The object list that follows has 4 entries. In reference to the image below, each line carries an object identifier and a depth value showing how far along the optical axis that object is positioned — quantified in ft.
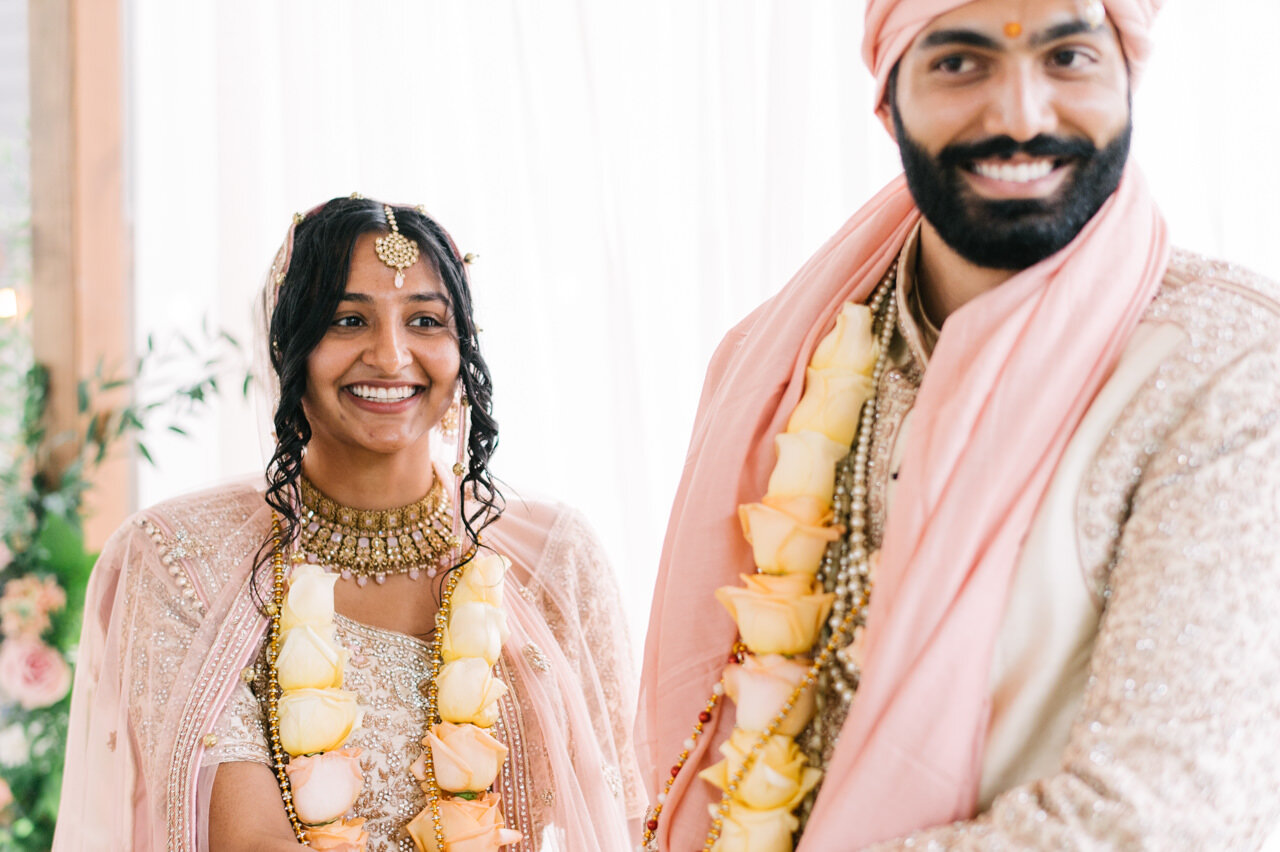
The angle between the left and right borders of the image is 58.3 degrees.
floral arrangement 8.38
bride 5.09
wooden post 8.94
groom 2.99
